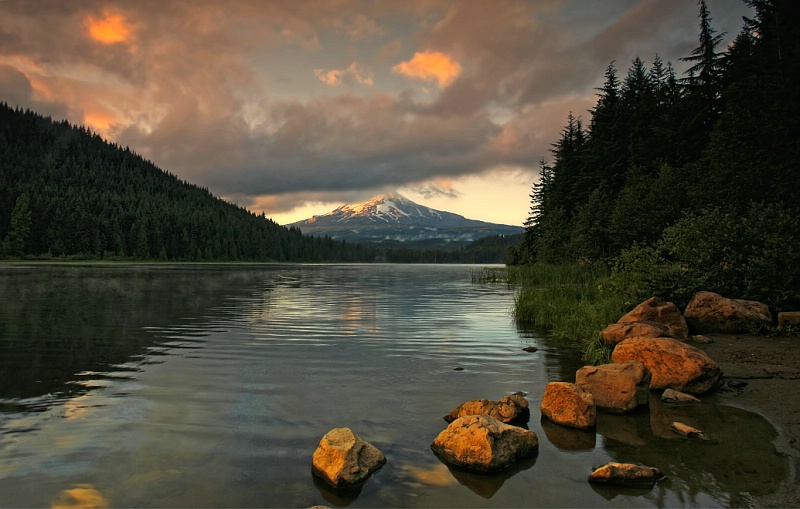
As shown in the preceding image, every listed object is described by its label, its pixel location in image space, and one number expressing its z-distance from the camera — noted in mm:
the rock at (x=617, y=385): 10531
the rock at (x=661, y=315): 17609
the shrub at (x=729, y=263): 19062
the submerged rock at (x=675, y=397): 11133
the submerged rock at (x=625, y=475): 7109
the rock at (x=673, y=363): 11578
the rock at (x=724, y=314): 17750
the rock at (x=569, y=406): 9594
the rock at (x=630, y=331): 14945
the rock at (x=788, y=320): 17328
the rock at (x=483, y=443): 7699
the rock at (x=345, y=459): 7074
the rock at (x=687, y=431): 8908
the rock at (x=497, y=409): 9617
